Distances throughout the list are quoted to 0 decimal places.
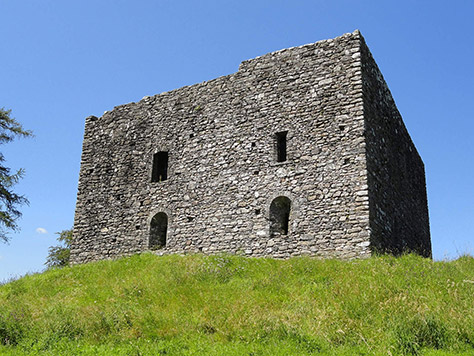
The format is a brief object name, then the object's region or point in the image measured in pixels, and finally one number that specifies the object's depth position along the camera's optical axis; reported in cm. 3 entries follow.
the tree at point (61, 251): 2573
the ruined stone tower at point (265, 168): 1431
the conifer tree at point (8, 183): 2283
